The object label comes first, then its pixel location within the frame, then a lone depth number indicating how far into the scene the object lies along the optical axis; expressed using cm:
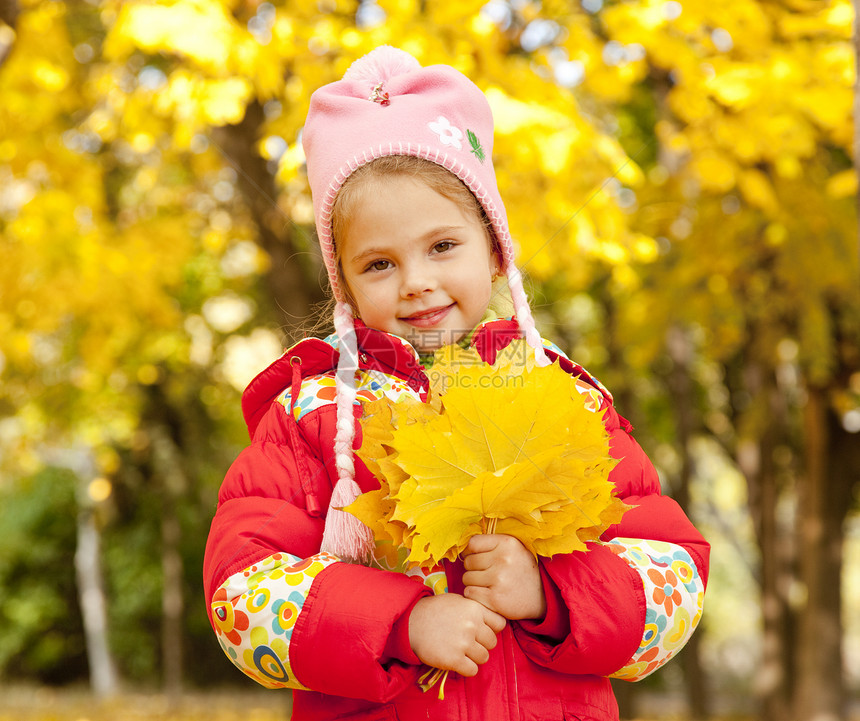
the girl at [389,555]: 145
